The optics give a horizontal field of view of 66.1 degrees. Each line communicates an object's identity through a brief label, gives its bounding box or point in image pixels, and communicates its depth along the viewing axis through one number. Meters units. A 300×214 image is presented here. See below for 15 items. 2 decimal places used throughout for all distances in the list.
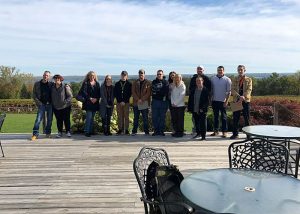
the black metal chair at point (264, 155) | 2.24
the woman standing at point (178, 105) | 4.82
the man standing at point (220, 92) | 4.73
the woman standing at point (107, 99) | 4.95
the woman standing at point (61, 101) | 4.82
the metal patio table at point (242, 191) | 1.40
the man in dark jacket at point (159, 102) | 4.88
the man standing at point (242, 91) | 4.63
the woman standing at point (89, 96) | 4.91
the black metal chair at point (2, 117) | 3.62
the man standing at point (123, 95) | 4.97
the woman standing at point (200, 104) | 4.69
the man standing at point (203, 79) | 4.82
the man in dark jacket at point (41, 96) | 4.83
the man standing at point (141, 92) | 4.95
